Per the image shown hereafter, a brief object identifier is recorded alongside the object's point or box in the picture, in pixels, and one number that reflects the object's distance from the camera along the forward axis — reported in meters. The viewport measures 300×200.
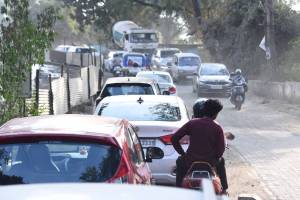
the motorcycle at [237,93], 28.33
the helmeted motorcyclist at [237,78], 29.16
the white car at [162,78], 28.14
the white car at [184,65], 47.81
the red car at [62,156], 6.20
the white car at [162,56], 60.12
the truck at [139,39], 62.09
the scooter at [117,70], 47.16
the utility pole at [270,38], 36.88
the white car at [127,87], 16.95
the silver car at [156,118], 10.55
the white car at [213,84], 35.09
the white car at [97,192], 3.38
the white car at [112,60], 57.13
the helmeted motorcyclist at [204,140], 7.99
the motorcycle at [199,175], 7.43
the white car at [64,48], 68.81
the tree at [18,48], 13.54
